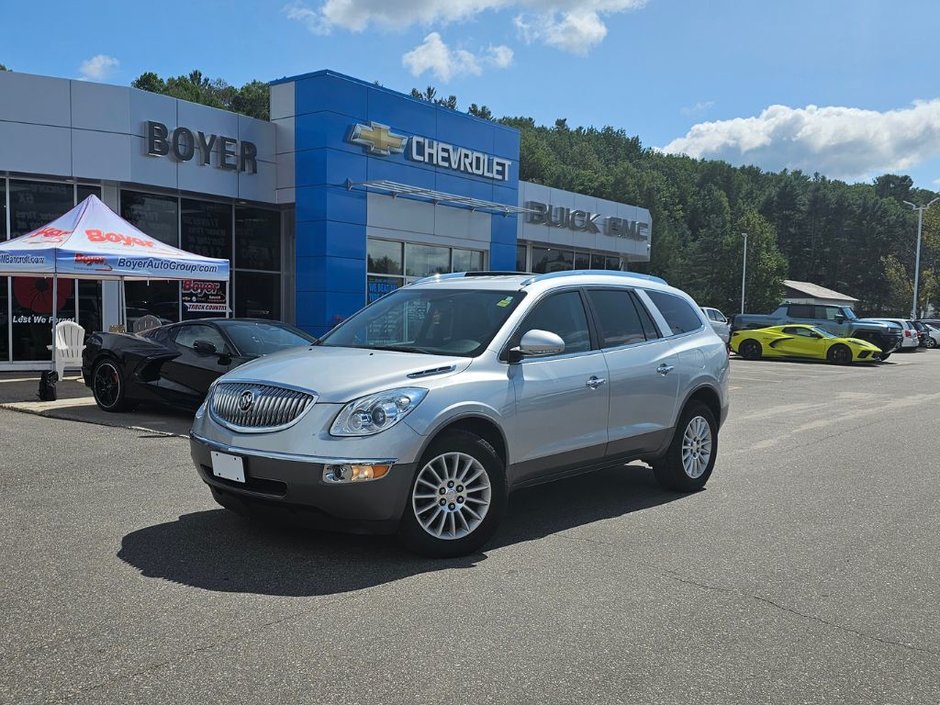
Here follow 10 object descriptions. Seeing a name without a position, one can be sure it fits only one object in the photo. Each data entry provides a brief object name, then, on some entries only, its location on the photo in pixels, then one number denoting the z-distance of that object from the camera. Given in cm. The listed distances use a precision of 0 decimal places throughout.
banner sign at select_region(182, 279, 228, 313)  1931
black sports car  1016
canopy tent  1211
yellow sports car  2652
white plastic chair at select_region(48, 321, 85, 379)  1551
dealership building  1664
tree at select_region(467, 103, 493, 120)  10572
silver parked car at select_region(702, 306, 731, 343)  3175
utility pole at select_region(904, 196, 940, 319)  5158
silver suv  464
